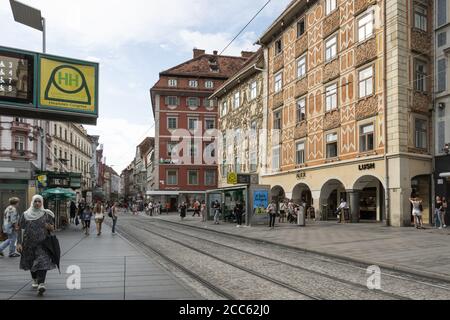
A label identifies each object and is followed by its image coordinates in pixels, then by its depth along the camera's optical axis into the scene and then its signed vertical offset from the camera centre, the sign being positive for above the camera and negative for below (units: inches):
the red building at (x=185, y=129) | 2635.3 +312.7
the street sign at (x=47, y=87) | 412.8 +89.0
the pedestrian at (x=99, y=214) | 908.6 -58.8
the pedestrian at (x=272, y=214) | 1049.5 -67.6
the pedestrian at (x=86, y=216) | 960.9 -67.1
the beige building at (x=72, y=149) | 2501.6 +213.4
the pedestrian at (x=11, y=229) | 531.2 -51.6
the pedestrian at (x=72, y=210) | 1362.0 -78.5
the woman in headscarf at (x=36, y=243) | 317.4 -40.4
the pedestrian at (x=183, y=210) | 1601.9 -90.0
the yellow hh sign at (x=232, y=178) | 1182.4 +14.2
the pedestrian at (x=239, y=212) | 1160.2 -70.2
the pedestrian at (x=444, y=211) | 899.4 -54.2
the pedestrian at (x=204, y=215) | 1473.9 -99.3
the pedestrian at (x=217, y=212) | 1302.4 -79.1
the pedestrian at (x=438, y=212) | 901.8 -54.8
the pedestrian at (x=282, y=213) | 1298.0 -82.6
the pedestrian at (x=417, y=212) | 903.7 -54.6
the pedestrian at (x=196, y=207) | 1808.8 -90.0
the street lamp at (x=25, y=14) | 568.9 +213.0
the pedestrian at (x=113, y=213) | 973.4 -61.0
